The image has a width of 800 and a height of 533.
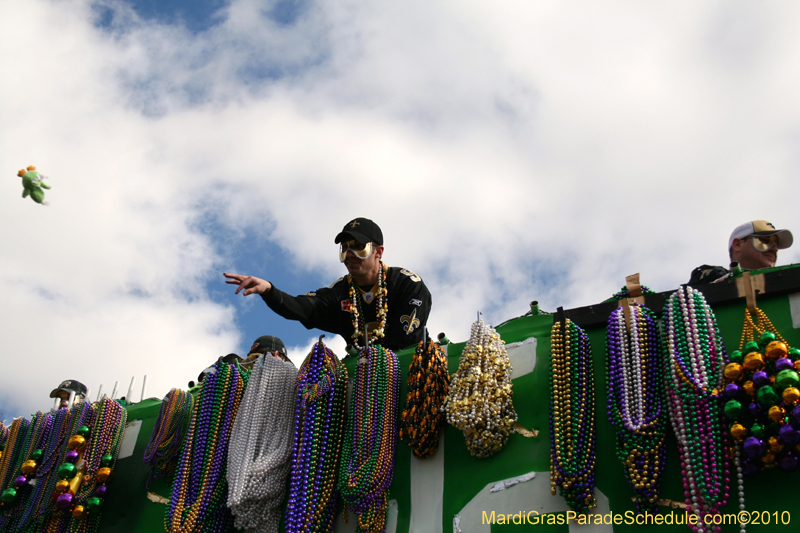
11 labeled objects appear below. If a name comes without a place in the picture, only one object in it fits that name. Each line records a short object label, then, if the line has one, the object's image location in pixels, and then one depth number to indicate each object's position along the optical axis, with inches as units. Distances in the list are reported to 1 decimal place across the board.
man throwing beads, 174.1
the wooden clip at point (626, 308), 129.2
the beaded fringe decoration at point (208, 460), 150.2
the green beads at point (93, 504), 175.2
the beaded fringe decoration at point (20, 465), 184.9
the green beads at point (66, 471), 177.8
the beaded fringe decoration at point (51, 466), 178.4
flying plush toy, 177.5
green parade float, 106.4
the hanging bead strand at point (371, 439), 136.3
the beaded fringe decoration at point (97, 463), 176.1
